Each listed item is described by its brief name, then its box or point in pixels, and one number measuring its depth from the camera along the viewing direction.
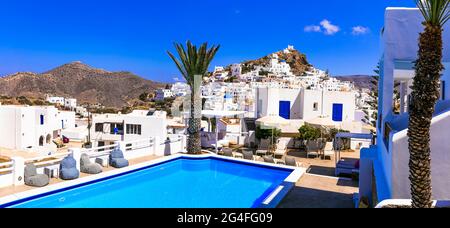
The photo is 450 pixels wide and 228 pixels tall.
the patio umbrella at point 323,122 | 17.44
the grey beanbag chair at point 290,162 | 13.84
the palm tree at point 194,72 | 17.50
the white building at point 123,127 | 27.42
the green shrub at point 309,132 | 18.94
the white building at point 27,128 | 40.84
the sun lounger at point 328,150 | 16.79
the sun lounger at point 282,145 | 18.19
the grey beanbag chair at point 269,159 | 14.47
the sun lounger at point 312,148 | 16.95
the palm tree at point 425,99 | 4.52
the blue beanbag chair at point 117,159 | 13.81
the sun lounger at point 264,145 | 18.64
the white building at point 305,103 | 29.52
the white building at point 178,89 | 107.94
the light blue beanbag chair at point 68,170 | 11.59
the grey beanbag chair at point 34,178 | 10.60
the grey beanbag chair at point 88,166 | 12.52
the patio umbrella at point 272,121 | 18.66
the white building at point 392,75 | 7.57
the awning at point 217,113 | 18.45
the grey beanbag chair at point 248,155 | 15.74
